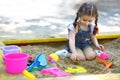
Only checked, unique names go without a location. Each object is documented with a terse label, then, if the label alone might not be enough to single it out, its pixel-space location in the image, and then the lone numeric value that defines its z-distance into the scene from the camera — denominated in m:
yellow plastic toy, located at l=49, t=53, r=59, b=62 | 2.35
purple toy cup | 2.24
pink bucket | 1.98
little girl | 2.39
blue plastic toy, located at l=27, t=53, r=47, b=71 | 2.17
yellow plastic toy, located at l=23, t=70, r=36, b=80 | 1.90
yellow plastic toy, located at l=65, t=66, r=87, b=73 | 2.17
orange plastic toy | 2.36
